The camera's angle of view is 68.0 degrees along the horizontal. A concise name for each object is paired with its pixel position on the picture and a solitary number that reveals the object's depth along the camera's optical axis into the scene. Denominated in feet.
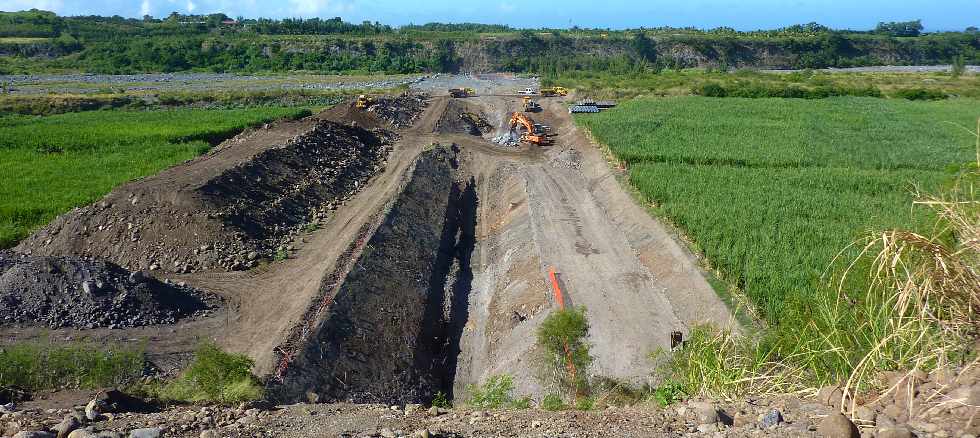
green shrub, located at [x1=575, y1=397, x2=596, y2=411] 38.78
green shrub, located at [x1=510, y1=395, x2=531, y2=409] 43.39
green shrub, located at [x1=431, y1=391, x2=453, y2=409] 51.47
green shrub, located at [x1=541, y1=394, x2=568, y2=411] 39.01
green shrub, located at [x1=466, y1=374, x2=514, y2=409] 45.47
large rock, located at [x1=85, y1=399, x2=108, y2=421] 30.19
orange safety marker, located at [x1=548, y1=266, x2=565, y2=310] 65.91
